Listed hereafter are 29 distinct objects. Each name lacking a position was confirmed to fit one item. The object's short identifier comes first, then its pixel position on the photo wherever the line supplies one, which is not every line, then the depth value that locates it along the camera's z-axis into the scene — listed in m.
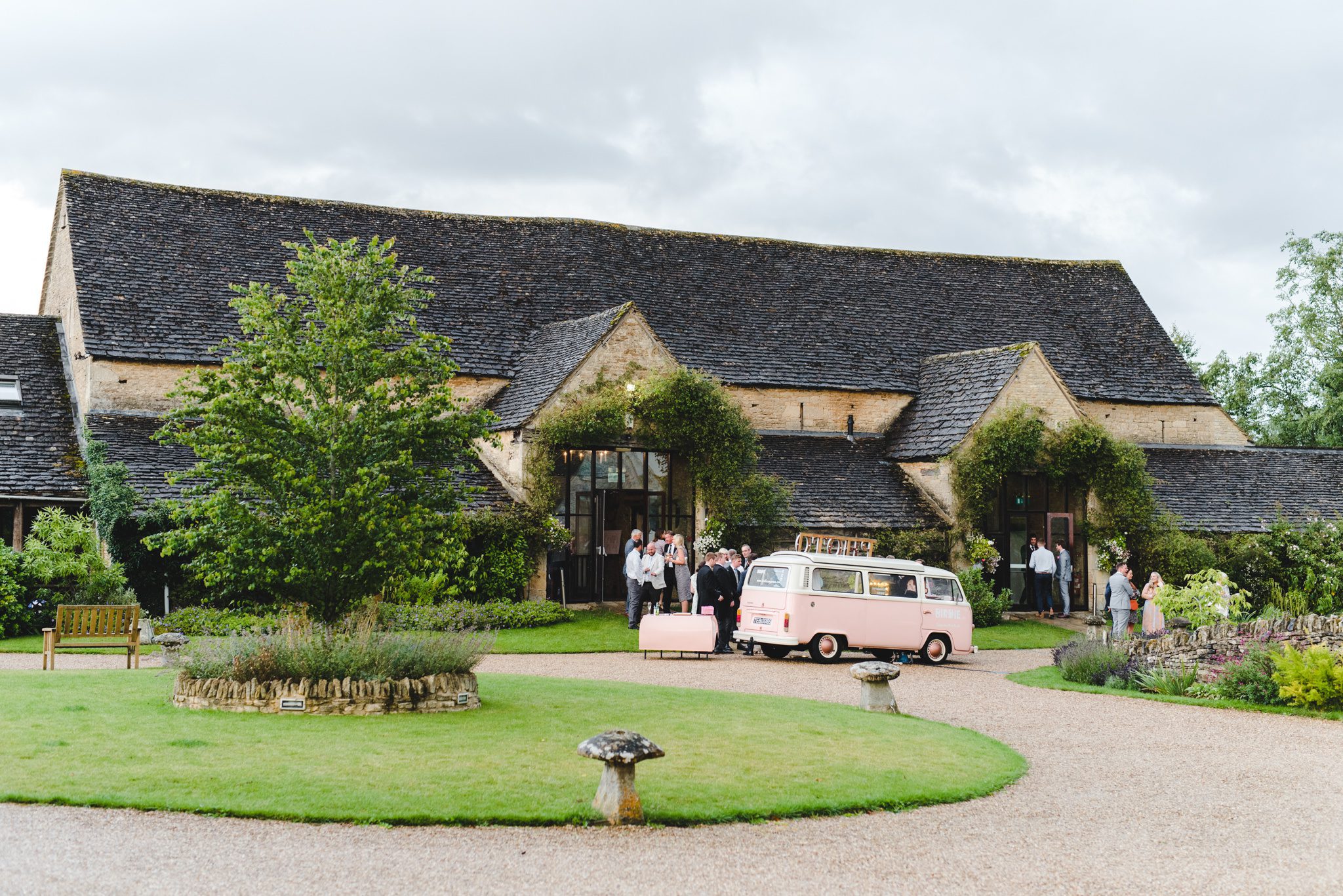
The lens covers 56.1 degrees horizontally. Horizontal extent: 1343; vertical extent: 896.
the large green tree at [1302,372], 48.88
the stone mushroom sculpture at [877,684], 15.01
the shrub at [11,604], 21.83
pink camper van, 21.09
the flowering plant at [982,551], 29.11
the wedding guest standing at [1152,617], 22.03
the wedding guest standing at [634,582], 24.69
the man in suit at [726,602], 22.41
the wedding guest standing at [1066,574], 30.16
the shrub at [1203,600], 21.09
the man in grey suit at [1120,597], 23.44
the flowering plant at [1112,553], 29.78
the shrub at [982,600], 27.77
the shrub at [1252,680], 17.31
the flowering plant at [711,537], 27.56
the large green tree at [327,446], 14.77
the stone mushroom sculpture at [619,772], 9.36
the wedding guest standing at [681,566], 24.77
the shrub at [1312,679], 16.61
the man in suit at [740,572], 23.98
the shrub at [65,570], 22.42
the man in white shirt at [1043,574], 29.53
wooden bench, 18.03
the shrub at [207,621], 21.89
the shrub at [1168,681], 18.44
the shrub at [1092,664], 19.47
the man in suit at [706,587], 22.25
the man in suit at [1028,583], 30.84
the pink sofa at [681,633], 21.06
